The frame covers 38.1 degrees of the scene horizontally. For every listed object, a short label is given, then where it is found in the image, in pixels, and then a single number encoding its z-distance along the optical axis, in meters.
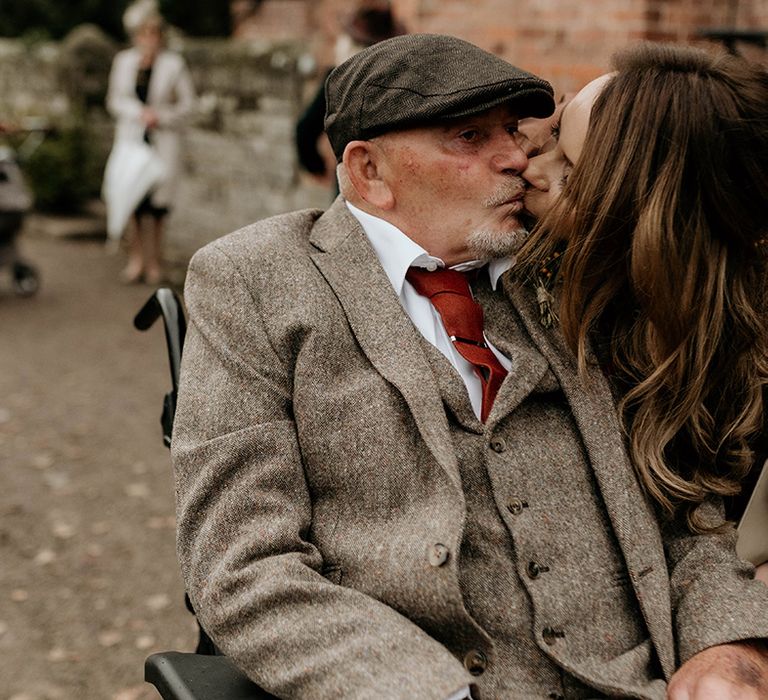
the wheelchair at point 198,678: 1.92
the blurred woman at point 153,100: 8.52
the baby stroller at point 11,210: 8.01
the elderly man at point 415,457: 1.97
